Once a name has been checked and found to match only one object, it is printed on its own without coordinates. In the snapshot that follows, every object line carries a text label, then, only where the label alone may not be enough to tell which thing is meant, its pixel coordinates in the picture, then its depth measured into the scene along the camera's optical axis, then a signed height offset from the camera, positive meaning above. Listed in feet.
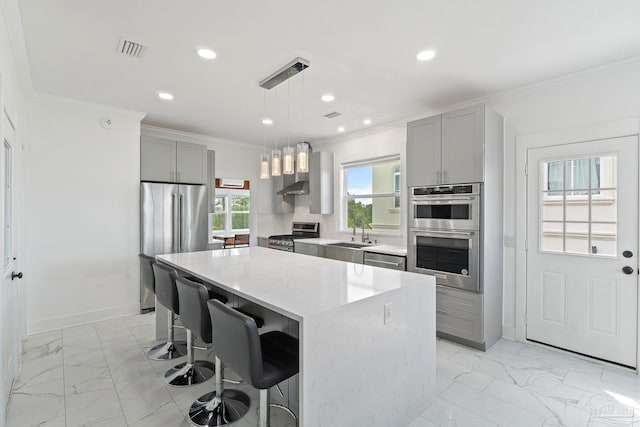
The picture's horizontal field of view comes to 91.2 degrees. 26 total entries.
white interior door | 6.97 -1.81
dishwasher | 12.42 -1.99
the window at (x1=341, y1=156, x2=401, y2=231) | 15.49 +0.95
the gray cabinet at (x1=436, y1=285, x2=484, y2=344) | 10.26 -3.45
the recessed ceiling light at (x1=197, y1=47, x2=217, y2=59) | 8.30 +4.30
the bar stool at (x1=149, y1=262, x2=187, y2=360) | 7.91 -2.33
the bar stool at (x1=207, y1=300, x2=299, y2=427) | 4.76 -2.37
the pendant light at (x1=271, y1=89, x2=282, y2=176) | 9.48 +1.52
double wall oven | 10.36 -0.74
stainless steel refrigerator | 13.69 -0.36
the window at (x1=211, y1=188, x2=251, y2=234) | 19.65 +0.07
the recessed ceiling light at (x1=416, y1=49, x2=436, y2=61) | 8.31 +4.29
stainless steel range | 17.62 -1.46
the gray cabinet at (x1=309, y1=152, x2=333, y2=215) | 17.61 +1.68
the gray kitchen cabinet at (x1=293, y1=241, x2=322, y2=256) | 16.19 -1.92
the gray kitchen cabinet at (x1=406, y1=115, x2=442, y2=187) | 11.32 +2.29
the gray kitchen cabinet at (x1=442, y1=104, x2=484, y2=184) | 10.24 +2.29
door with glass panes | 8.95 -1.06
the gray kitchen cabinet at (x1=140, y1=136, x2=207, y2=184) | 14.14 +2.43
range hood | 18.51 +1.57
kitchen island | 4.87 -2.18
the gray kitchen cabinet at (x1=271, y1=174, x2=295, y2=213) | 20.49 +0.87
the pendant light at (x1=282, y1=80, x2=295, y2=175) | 9.20 +1.54
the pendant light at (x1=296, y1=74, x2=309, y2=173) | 8.78 +1.55
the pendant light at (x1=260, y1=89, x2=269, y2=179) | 9.87 +1.46
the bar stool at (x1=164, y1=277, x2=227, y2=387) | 6.46 -2.47
